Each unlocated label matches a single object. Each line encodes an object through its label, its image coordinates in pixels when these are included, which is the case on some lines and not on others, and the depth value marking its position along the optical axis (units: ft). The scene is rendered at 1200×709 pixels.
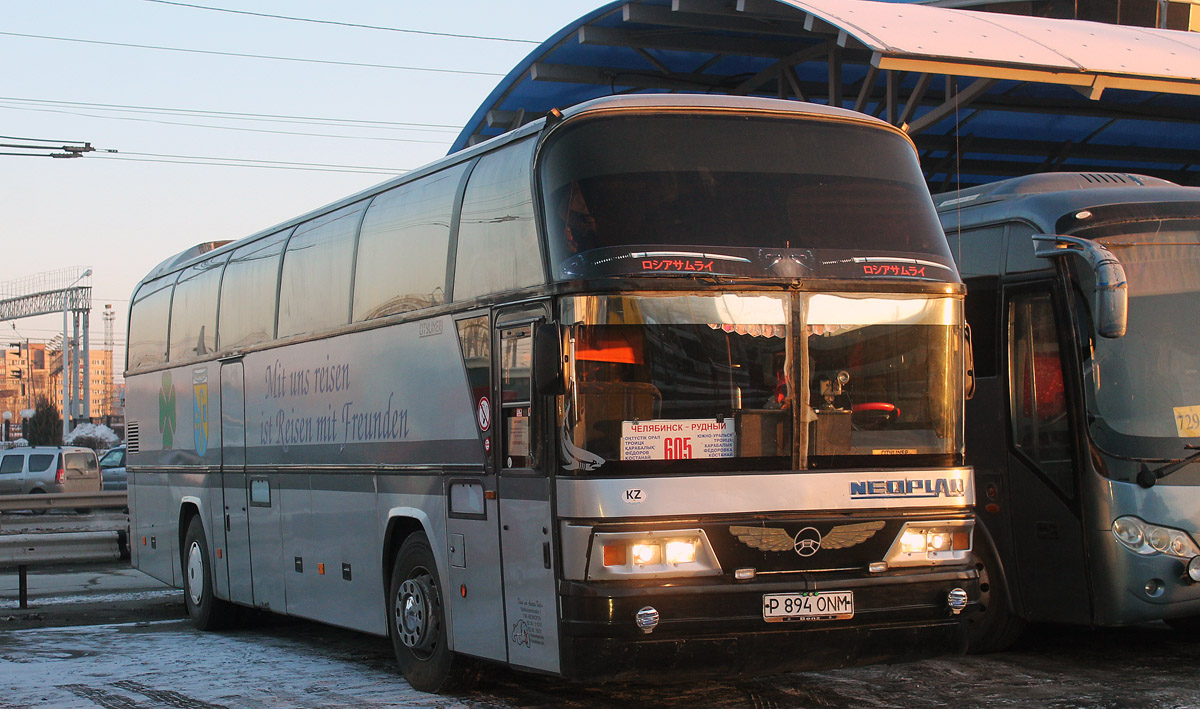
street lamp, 263.90
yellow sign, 29.73
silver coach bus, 23.03
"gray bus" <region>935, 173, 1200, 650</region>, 29.25
